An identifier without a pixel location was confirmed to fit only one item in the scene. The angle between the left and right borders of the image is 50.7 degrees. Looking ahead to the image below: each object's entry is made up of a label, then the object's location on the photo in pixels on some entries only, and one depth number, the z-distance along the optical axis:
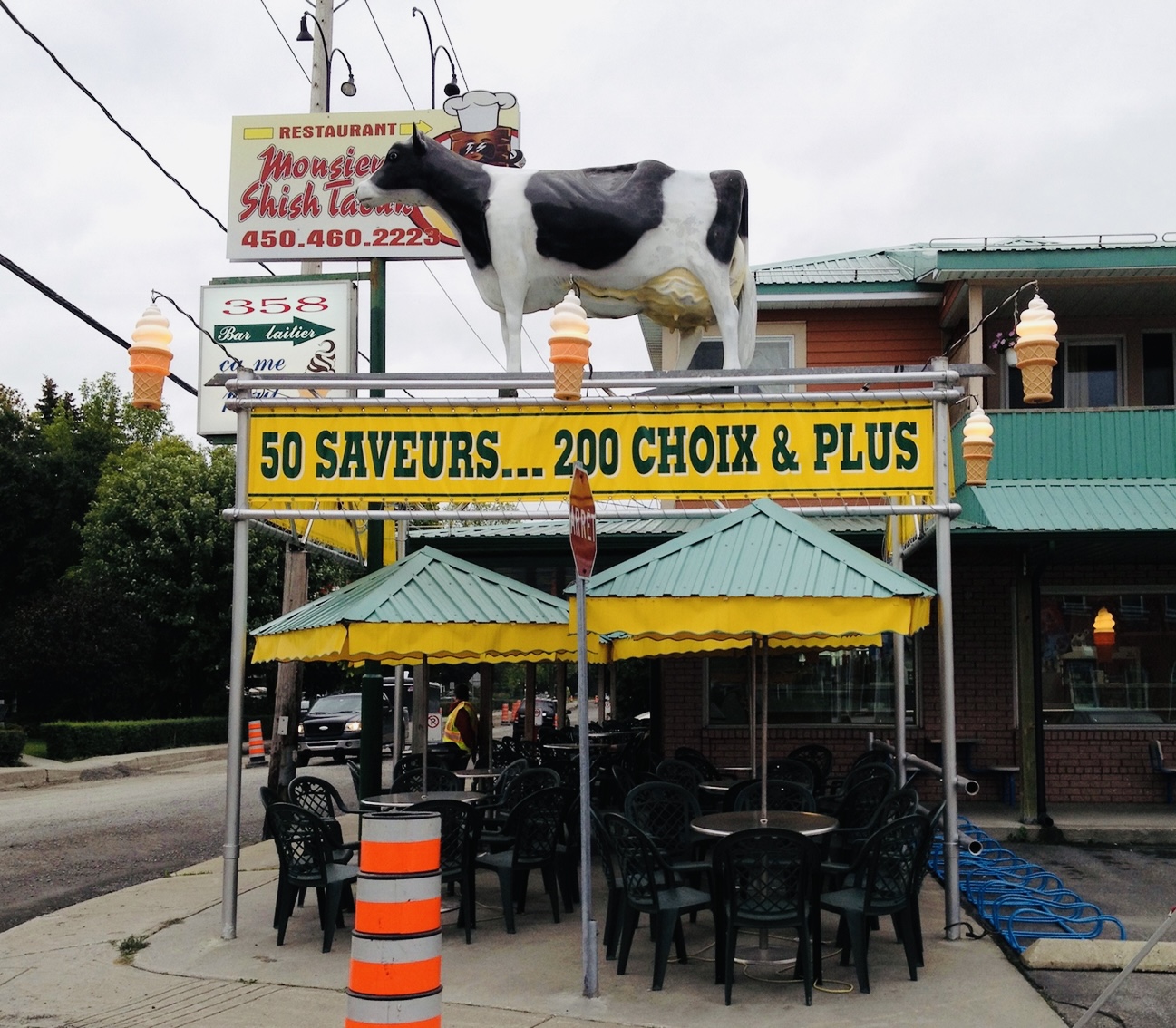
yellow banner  8.88
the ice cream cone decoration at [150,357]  8.78
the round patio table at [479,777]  12.46
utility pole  14.27
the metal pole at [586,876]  6.77
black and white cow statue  10.08
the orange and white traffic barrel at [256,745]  28.42
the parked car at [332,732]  27.97
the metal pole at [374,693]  11.81
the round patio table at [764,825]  7.51
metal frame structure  8.52
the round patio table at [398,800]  8.85
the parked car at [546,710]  26.12
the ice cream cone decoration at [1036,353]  8.58
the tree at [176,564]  34.06
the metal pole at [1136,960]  5.06
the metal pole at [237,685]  8.69
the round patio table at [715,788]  10.38
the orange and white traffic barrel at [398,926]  5.27
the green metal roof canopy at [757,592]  7.23
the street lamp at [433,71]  13.99
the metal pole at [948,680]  8.21
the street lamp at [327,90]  15.32
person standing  18.66
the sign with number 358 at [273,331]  15.80
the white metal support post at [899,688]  10.05
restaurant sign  15.12
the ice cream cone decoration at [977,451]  10.76
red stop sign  6.71
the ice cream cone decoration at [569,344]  8.49
